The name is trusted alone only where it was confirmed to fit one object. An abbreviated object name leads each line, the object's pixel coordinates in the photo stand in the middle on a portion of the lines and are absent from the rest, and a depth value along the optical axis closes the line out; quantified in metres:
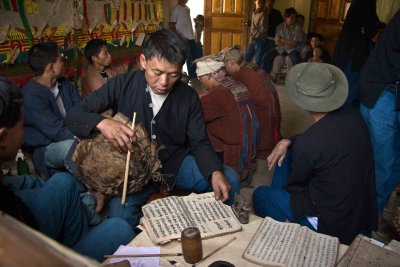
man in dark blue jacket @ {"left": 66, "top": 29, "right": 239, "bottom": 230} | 1.90
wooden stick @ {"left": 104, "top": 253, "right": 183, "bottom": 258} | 1.31
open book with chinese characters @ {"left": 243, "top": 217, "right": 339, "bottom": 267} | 1.32
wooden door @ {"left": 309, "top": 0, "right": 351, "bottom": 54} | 7.97
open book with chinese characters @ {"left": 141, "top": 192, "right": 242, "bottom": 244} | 1.46
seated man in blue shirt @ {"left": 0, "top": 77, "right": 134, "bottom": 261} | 1.15
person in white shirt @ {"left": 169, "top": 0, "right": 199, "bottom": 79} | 6.28
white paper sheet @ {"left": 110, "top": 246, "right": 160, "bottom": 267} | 1.29
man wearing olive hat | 1.77
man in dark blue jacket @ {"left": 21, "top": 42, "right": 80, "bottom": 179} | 2.66
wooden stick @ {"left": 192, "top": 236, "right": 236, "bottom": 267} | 1.33
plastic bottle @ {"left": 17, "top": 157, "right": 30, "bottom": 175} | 2.88
